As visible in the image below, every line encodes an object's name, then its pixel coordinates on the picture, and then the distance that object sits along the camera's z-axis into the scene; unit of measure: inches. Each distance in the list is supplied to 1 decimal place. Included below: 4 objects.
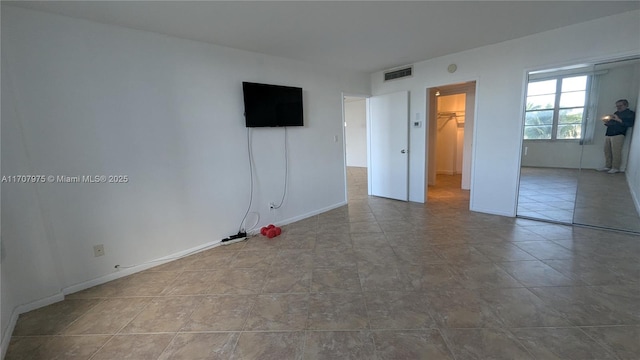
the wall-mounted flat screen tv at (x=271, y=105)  130.0
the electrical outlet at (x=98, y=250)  97.0
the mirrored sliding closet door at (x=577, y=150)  123.4
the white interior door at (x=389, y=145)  186.1
